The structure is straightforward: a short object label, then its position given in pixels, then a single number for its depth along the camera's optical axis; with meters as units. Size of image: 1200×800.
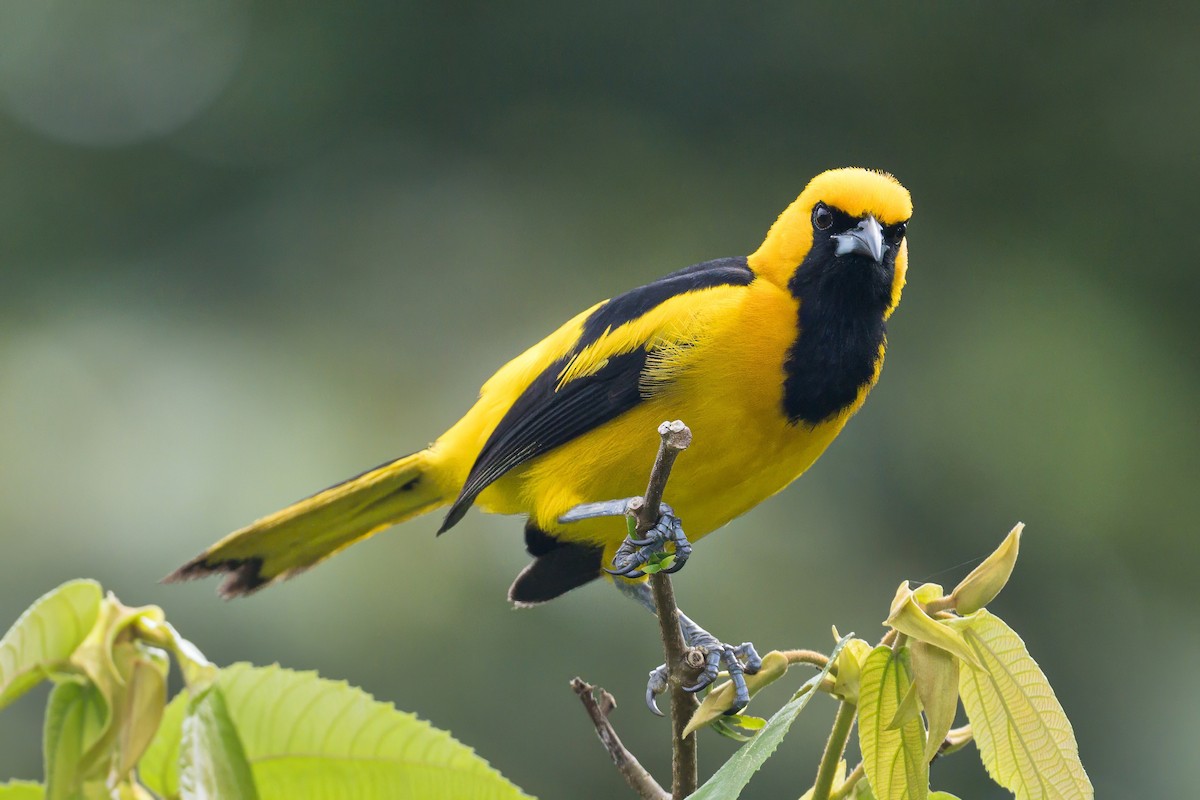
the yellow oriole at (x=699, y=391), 5.26
